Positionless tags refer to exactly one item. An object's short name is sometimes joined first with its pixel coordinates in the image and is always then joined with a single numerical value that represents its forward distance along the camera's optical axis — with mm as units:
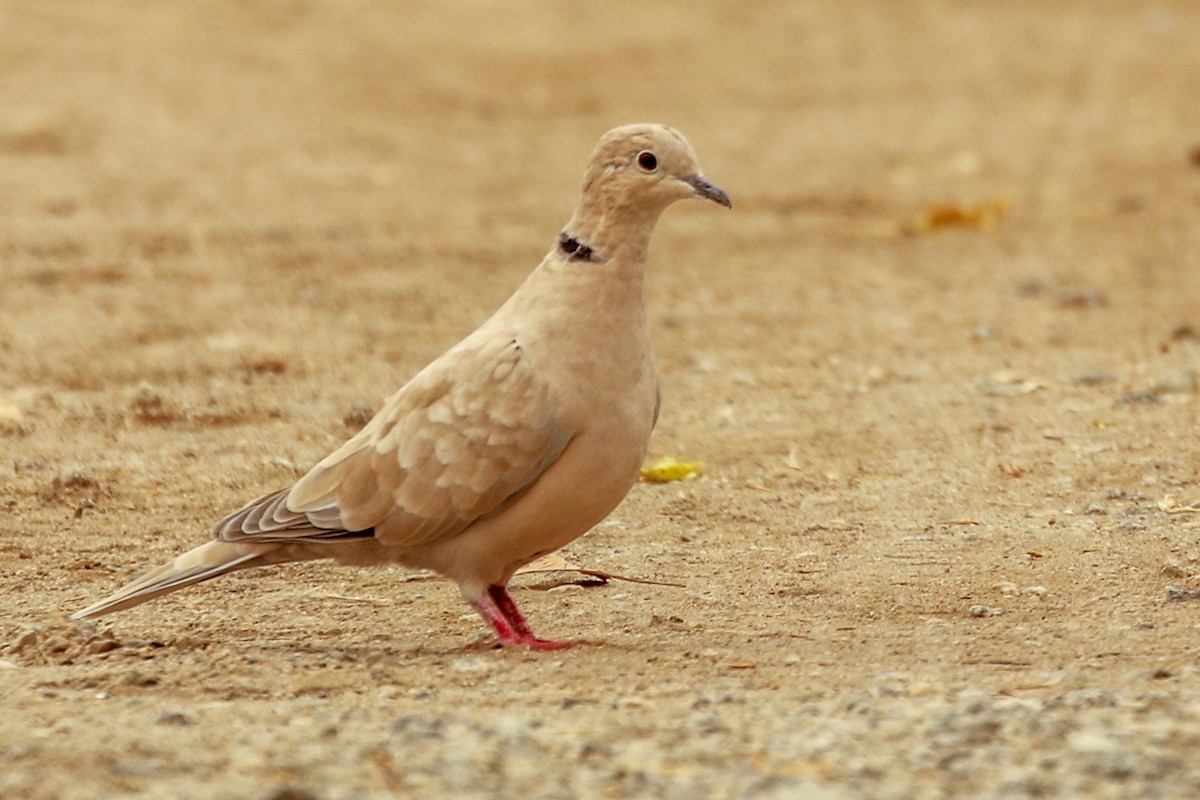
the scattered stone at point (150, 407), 13609
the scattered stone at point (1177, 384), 14094
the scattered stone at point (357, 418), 13328
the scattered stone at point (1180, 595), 9375
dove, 8781
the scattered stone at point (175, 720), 7441
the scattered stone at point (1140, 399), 13719
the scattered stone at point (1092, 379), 14539
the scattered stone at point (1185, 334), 16250
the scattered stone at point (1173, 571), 9766
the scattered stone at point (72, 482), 11820
